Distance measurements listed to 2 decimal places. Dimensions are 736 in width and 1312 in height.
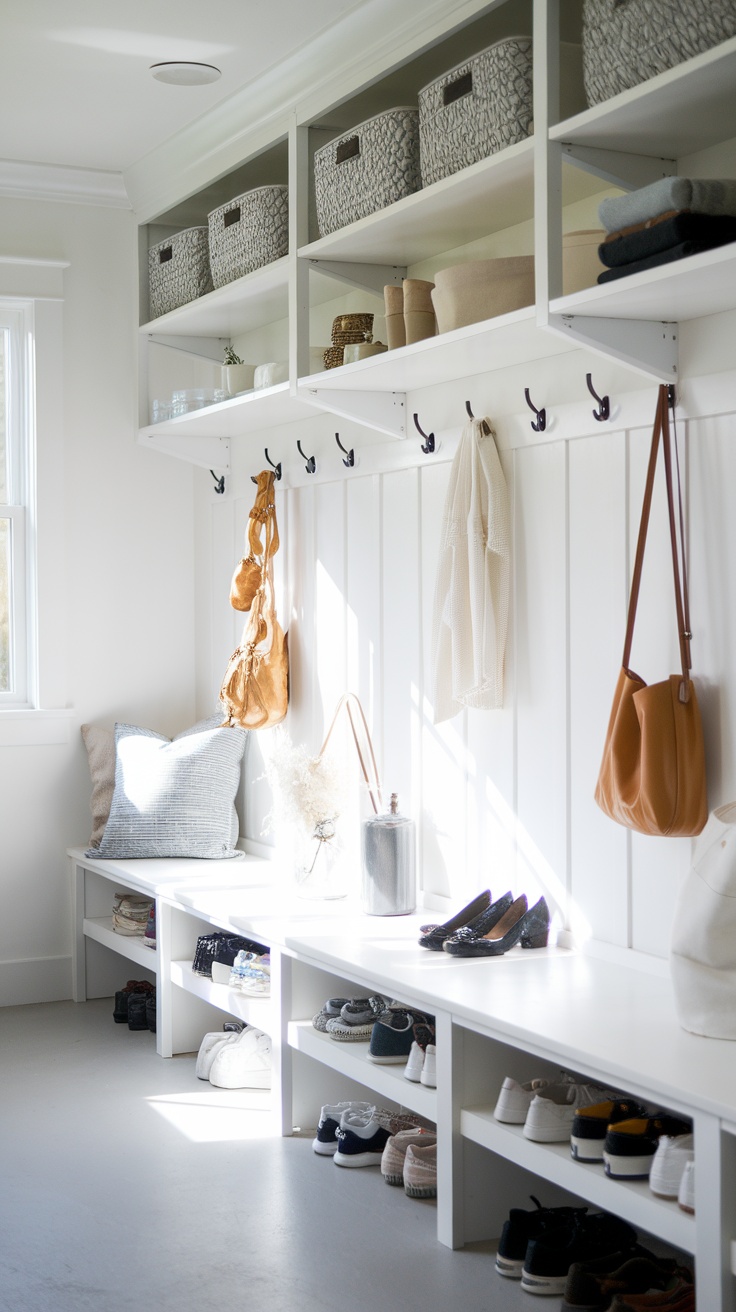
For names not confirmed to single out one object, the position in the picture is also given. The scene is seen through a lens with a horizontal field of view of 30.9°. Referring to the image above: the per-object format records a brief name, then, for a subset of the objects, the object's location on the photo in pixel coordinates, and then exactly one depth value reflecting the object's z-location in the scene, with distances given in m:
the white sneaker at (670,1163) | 2.12
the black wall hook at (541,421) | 3.05
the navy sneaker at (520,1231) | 2.52
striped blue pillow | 4.36
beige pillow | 4.57
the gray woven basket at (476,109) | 2.67
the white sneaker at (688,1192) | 2.06
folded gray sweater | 2.25
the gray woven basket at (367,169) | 3.05
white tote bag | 2.24
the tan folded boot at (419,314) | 3.10
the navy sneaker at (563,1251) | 2.44
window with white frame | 4.60
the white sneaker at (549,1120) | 2.41
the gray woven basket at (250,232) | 3.69
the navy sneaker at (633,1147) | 2.20
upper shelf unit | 2.37
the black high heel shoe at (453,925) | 3.03
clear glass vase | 3.70
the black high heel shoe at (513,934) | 2.96
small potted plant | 4.09
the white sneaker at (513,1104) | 2.49
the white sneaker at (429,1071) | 2.72
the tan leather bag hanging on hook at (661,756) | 2.57
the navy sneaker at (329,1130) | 3.14
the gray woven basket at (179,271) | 4.18
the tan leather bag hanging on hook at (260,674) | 4.18
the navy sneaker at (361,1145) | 3.06
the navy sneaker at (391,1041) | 2.92
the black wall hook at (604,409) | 2.85
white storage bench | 2.07
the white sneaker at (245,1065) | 3.59
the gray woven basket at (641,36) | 2.21
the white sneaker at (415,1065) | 2.78
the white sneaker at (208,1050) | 3.68
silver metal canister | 3.45
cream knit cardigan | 3.17
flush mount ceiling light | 3.51
